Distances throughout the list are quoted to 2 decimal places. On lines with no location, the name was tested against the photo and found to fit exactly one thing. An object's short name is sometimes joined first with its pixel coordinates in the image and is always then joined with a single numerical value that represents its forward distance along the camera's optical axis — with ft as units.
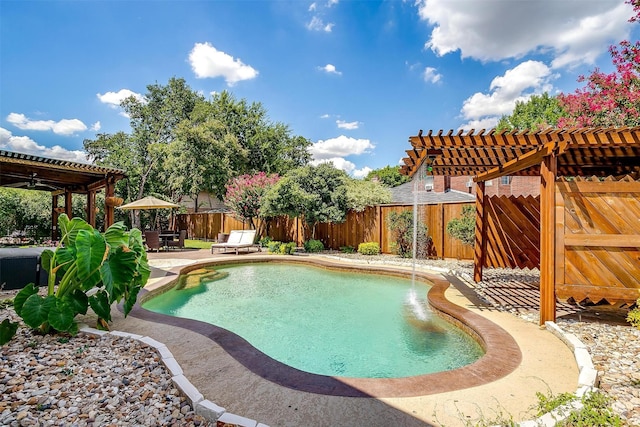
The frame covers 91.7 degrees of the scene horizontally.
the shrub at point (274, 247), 42.20
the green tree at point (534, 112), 107.04
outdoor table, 47.24
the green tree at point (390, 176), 152.35
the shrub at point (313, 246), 42.39
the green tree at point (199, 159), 62.80
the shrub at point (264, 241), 49.49
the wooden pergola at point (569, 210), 12.51
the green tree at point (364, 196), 40.45
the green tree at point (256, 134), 84.23
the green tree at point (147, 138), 71.15
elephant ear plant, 10.04
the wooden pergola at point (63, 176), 24.39
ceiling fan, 27.63
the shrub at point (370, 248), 38.55
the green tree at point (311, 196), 40.45
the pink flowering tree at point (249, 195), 47.09
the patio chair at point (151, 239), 42.29
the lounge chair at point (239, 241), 41.32
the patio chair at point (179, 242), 47.03
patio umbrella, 44.80
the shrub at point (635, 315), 7.39
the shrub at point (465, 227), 30.17
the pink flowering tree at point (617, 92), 29.43
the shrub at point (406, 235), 35.37
